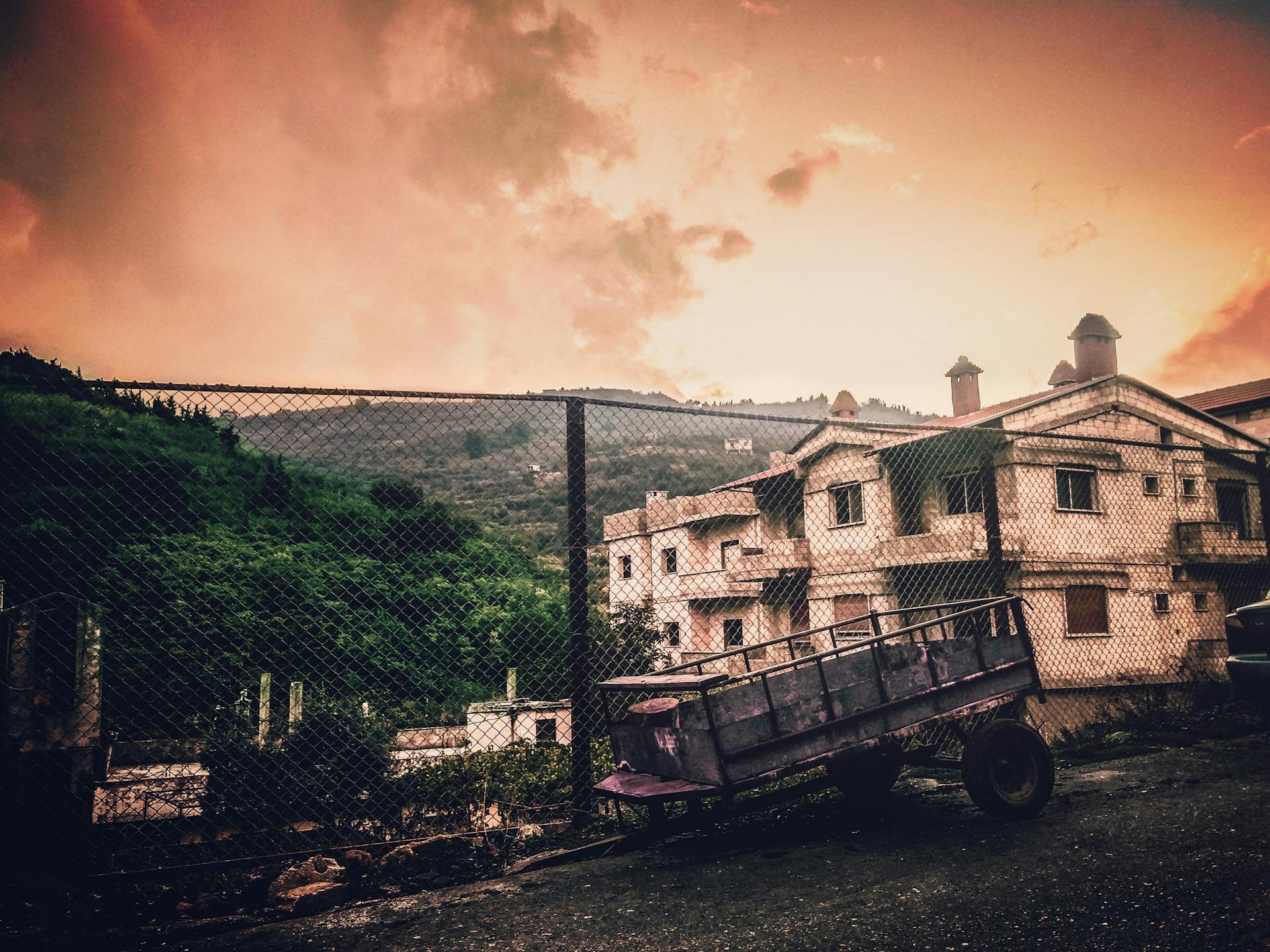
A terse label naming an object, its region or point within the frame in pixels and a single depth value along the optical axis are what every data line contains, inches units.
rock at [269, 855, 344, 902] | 163.6
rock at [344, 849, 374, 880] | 172.9
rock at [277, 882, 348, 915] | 156.2
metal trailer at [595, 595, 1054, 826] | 163.9
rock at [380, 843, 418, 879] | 174.2
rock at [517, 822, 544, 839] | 189.3
